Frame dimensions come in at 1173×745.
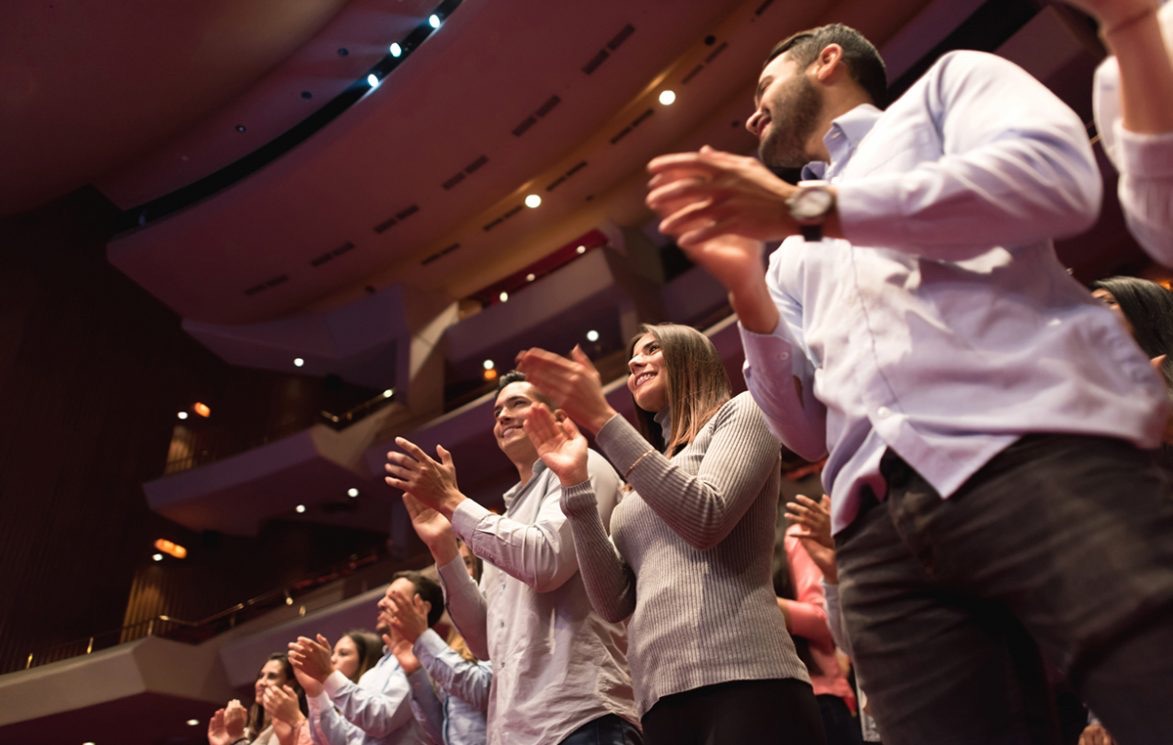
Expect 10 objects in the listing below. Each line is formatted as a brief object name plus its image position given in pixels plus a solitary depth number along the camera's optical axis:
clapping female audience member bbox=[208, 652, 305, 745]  4.46
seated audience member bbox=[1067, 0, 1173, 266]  1.10
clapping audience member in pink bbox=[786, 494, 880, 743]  2.37
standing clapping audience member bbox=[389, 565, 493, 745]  2.85
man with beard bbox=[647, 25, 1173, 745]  1.01
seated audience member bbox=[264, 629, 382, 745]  3.78
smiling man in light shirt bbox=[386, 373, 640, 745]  2.11
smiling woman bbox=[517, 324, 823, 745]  1.73
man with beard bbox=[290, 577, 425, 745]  3.28
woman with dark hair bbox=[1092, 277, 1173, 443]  2.26
